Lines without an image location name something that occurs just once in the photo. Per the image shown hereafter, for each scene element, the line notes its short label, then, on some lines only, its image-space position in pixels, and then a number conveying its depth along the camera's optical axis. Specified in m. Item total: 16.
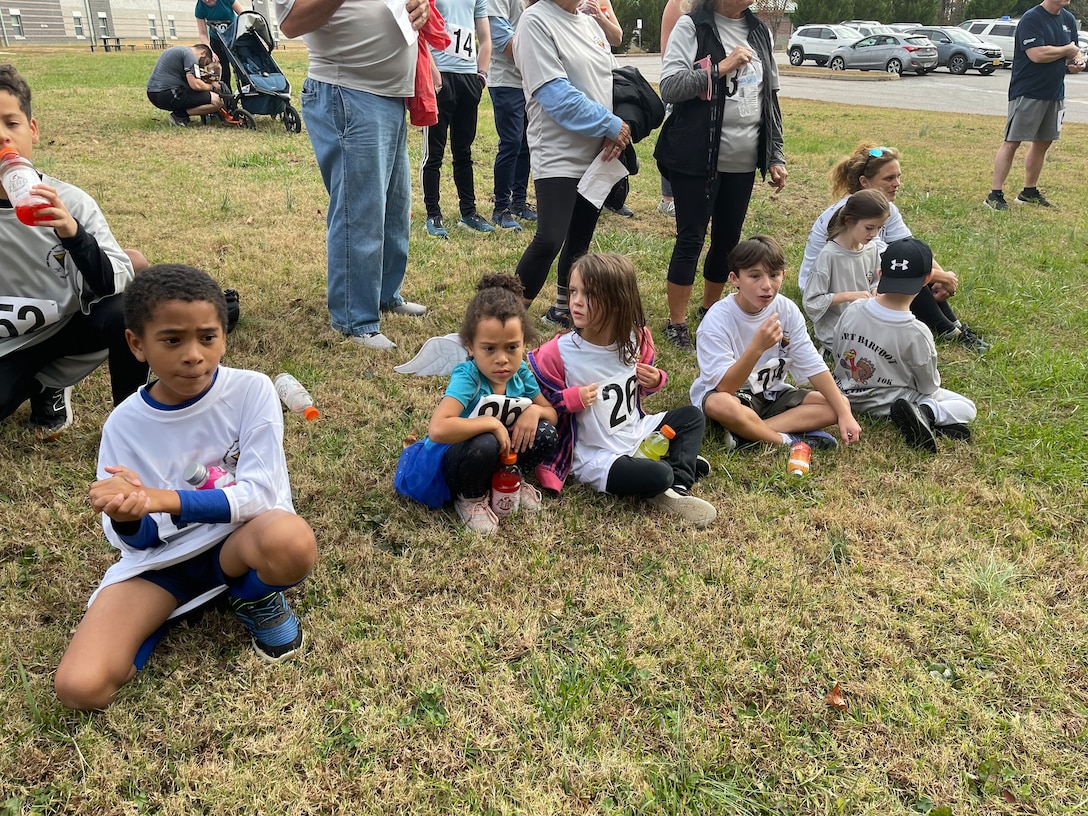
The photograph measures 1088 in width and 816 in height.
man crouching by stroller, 9.73
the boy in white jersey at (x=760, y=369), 3.33
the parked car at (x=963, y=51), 25.92
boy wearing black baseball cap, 3.44
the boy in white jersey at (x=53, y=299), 2.72
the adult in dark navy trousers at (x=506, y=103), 5.95
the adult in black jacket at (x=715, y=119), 3.90
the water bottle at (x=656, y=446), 3.07
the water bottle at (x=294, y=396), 3.50
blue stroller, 9.74
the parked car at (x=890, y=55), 25.38
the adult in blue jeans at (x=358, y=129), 3.53
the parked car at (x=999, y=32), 27.08
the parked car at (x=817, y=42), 28.50
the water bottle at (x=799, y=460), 3.18
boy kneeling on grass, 2.02
